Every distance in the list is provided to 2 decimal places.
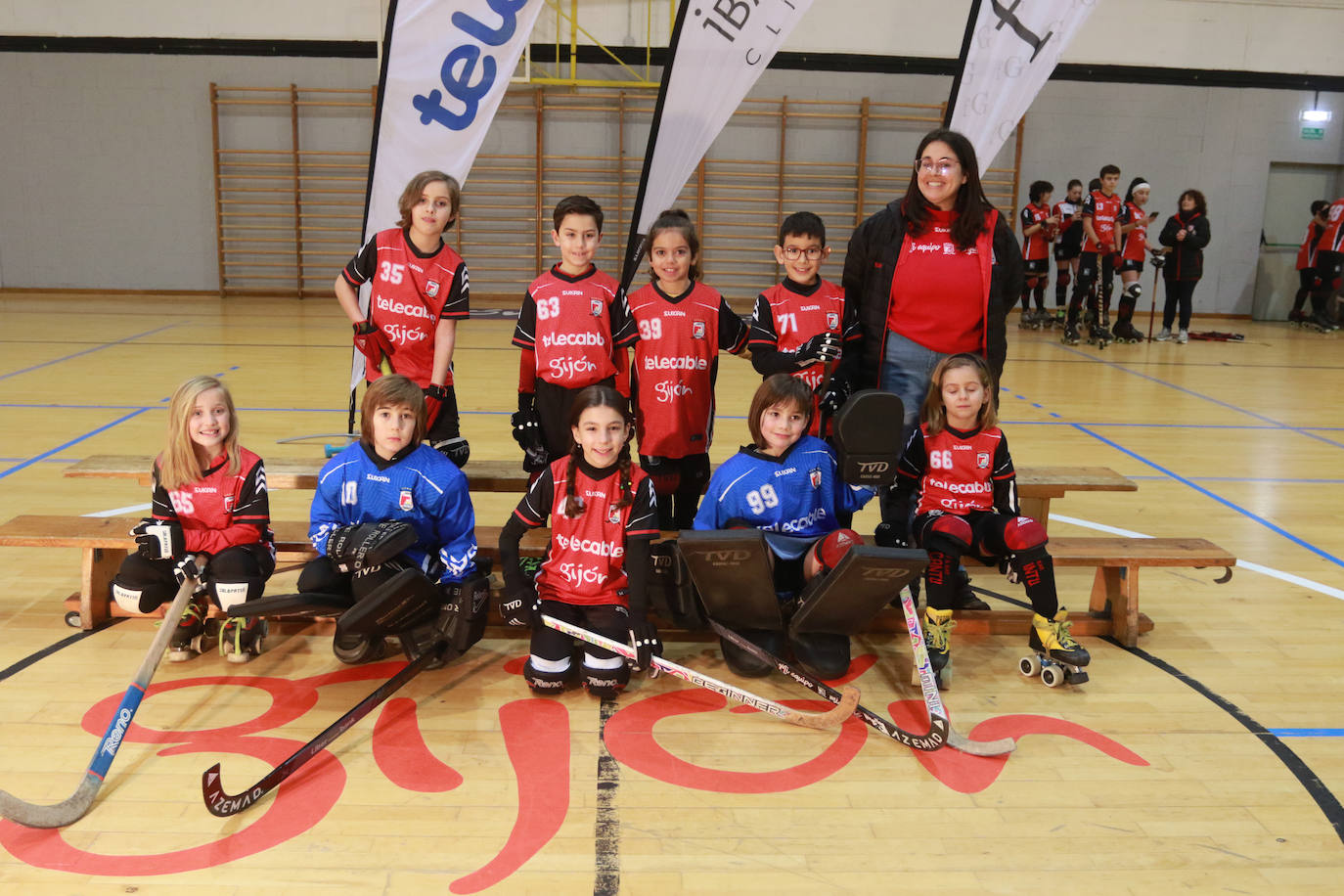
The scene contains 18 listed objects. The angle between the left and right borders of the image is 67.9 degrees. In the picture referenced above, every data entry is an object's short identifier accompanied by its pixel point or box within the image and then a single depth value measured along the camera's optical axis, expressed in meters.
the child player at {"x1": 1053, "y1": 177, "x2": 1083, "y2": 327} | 10.92
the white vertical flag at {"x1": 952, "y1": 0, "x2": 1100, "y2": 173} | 4.26
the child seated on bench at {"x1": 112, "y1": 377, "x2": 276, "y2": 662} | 2.89
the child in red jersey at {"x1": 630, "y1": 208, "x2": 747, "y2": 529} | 3.40
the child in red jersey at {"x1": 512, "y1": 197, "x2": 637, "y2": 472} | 3.30
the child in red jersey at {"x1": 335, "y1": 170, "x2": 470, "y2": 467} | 3.50
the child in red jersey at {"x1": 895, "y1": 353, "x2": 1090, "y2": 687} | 2.93
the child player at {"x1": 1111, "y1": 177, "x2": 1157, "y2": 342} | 10.19
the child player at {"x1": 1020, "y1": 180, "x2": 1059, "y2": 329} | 11.01
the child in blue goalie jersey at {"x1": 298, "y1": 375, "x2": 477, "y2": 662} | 2.91
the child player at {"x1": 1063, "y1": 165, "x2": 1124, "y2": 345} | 10.09
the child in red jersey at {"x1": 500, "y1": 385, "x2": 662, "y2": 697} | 2.76
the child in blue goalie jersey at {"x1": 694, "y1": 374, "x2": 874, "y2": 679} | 2.95
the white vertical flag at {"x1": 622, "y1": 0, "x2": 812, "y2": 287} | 3.82
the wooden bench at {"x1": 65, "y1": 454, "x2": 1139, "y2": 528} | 3.56
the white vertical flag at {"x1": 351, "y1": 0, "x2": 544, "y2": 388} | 3.97
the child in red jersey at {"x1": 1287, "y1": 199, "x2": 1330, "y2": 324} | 11.50
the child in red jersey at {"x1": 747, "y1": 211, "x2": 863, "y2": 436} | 3.36
